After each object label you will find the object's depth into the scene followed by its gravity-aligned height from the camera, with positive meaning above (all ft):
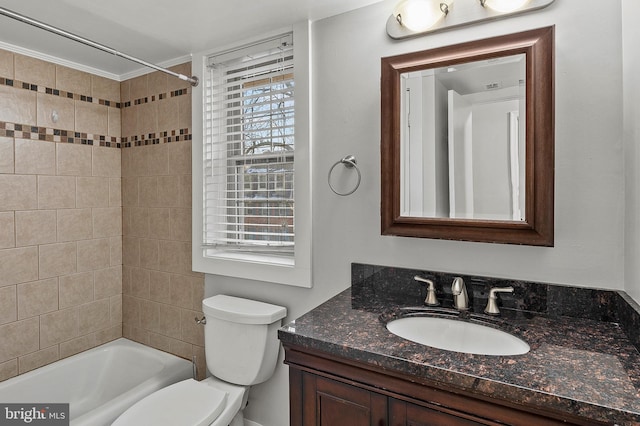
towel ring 5.49 +0.69
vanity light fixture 4.42 +2.56
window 6.11 +0.92
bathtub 6.64 -3.34
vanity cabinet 2.91 -1.73
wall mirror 4.25 +0.87
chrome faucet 4.51 -1.09
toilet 5.44 -2.67
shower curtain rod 4.42 +2.50
